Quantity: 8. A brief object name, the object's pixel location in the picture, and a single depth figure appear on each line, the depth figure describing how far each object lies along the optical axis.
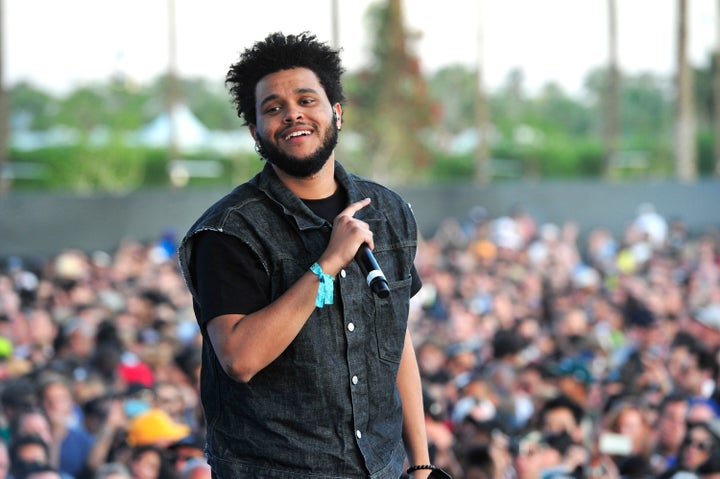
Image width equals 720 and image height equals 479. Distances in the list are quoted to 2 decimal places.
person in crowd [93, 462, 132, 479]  12.45
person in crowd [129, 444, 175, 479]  12.77
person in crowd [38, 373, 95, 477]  15.07
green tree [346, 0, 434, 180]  67.50
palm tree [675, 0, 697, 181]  68.12
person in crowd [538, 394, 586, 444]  14.75
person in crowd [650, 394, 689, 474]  15.33
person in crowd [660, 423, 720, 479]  13.39
